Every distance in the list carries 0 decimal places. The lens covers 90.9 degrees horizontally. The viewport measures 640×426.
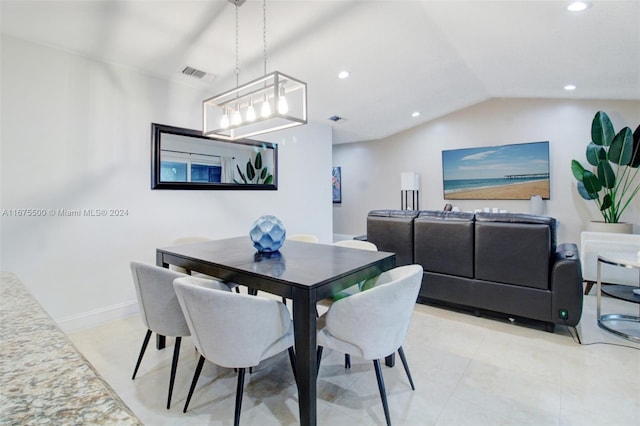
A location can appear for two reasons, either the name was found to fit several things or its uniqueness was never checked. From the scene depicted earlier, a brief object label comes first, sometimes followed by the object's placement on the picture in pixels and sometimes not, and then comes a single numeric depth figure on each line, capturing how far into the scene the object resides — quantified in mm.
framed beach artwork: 5473
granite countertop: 413
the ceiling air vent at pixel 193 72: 3301
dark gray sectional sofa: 2621
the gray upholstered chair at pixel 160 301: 1847
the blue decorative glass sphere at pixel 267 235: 2307
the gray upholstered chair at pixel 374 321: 1550
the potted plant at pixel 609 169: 4223
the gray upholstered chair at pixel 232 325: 1469
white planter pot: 4441
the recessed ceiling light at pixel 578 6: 2531
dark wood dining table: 1514
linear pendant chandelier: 2087
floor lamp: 6467
